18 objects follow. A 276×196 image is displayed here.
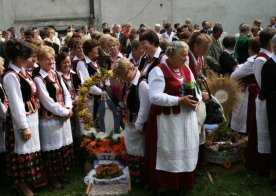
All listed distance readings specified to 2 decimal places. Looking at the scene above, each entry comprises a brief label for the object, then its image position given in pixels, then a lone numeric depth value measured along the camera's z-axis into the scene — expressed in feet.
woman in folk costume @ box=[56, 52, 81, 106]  18.29
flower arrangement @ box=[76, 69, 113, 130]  19.19
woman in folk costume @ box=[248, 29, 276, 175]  16.66
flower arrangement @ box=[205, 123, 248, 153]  19.69
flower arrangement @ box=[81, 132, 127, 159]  19.26
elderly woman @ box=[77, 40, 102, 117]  21.15
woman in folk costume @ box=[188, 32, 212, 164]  16.79
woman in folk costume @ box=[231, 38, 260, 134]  19.26
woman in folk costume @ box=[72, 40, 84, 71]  21.36
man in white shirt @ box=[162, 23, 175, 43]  50.14
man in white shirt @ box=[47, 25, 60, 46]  37.42
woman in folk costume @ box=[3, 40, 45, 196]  15.16
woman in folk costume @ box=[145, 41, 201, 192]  14.66
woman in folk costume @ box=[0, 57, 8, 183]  16.89
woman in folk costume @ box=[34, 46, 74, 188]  16.33
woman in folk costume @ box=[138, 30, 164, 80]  16.99
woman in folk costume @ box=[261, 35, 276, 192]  15.64
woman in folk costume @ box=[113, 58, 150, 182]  15.75
